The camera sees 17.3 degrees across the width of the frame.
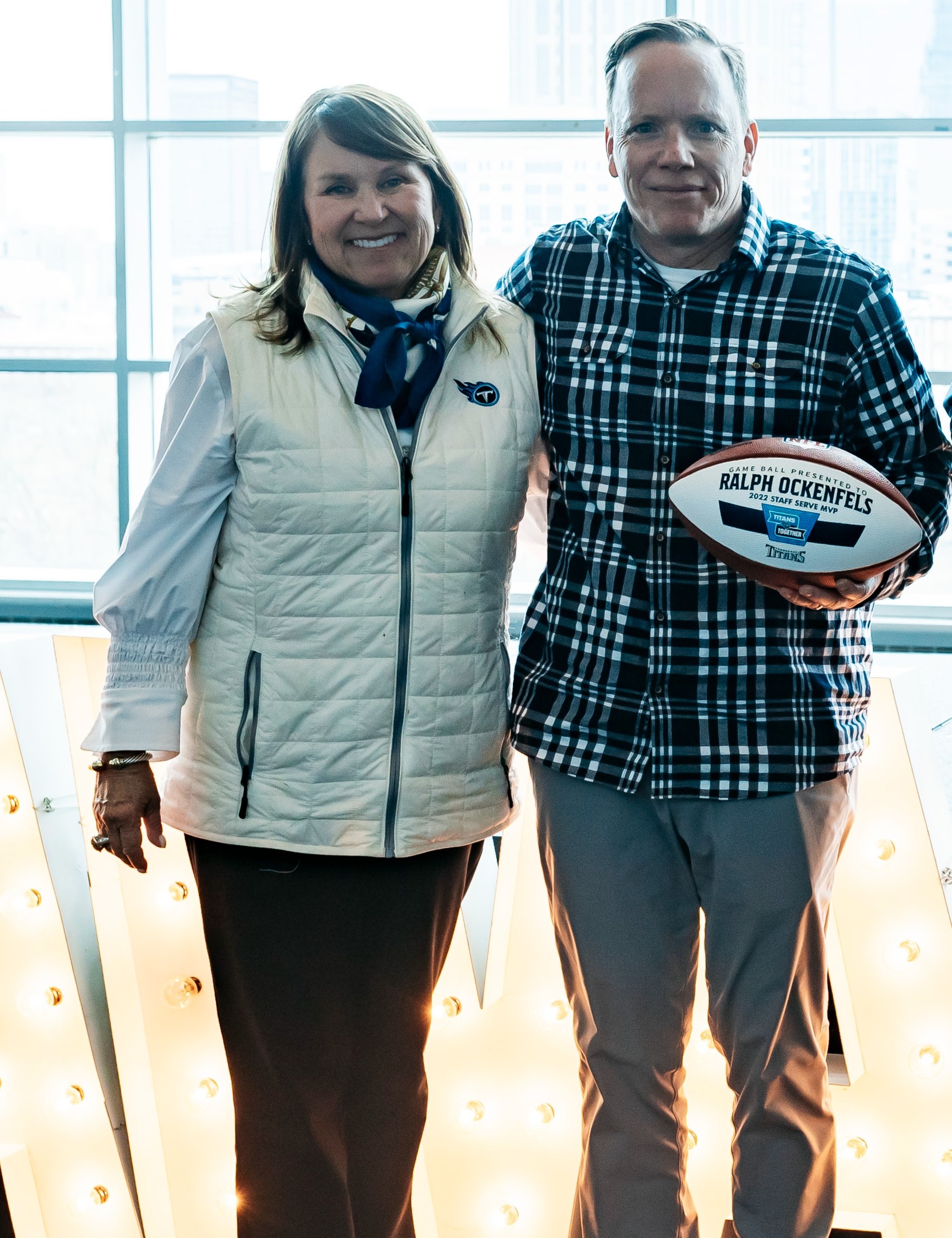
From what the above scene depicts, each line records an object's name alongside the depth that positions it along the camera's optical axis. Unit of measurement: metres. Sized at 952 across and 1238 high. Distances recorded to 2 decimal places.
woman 3.26
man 3.30
